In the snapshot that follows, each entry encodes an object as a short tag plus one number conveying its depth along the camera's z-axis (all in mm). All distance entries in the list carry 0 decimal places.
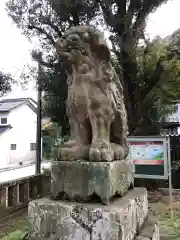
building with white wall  14021
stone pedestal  1371
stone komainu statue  1590
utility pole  6119
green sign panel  4056
